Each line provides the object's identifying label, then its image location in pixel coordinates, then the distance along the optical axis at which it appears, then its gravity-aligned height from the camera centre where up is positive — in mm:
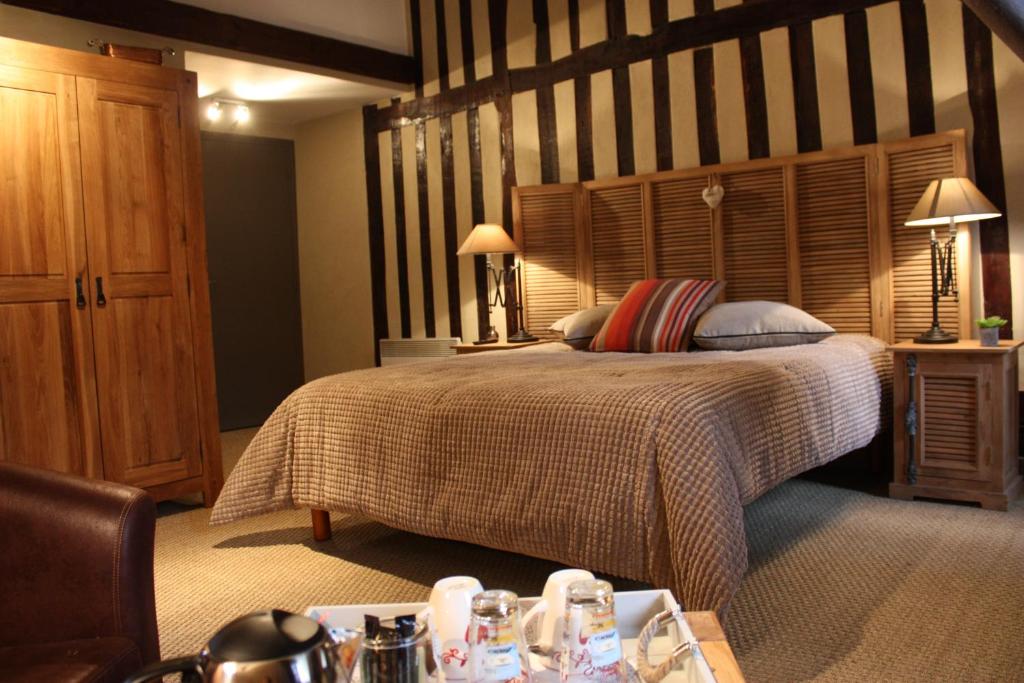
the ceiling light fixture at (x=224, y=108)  5555 +1405
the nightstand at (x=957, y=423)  3184 -535
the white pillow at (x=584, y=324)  4242 -102
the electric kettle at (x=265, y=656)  720 -284
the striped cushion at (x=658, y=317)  3855 -81
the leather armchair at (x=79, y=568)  1500 -417
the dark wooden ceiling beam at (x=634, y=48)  4055 +1348
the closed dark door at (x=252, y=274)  6000 +355
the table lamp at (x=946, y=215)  3287 +260
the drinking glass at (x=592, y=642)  964 -383
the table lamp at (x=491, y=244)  4881 +372
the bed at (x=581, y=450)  2111 -427
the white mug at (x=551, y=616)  1119 -412
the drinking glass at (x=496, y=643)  967 -378
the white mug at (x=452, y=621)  1054 -398
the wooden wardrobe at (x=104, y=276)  3379 +236
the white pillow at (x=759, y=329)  3670 -152
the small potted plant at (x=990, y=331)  3242 -192
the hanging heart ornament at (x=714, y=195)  4266 +502
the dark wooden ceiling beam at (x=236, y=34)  4043 +1550
